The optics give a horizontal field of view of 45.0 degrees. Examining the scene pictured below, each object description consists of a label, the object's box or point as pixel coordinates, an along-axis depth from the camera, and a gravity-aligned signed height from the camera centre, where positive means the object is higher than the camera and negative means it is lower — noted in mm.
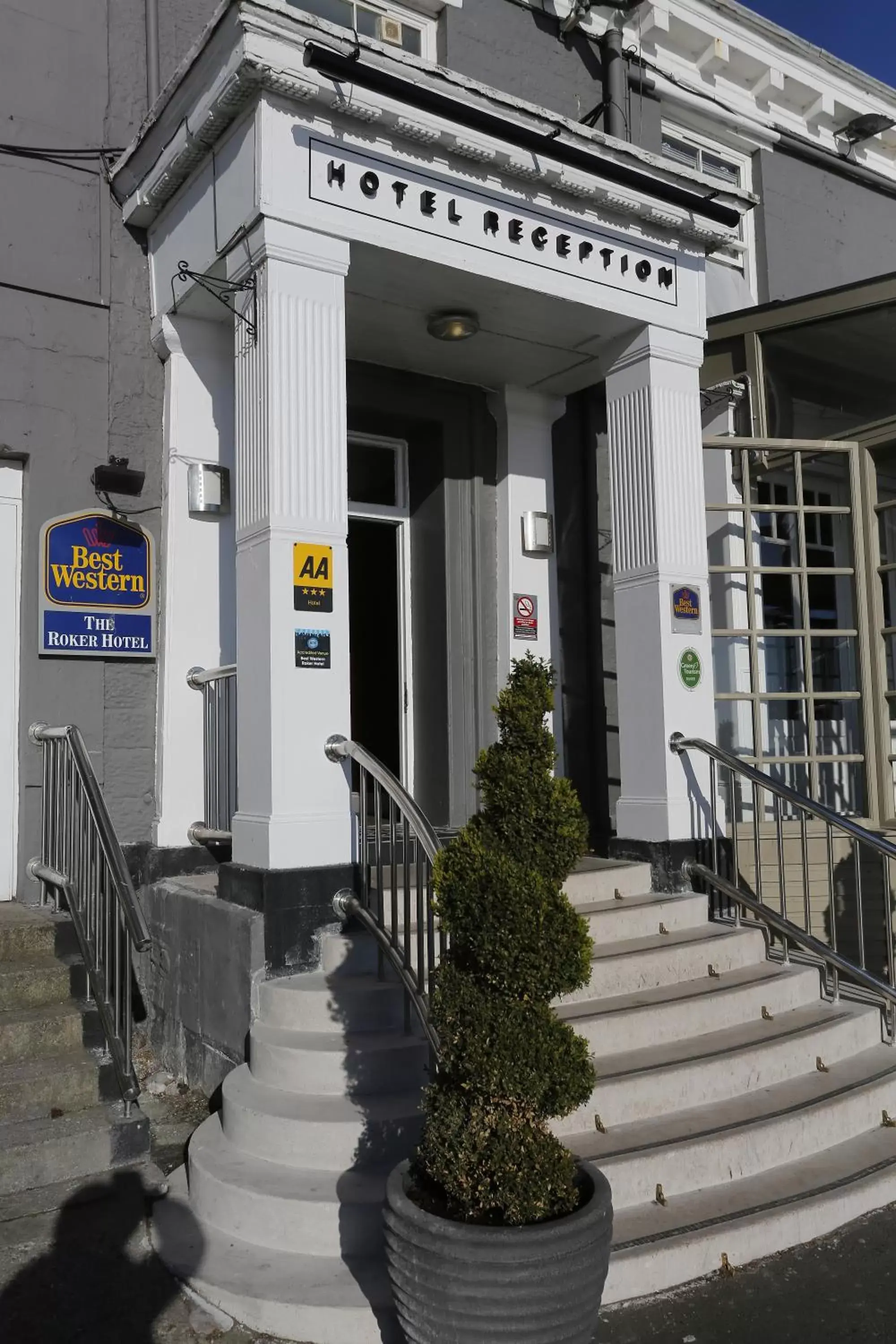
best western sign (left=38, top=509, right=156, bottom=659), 5848 +862
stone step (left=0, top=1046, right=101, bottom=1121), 4211 -1345
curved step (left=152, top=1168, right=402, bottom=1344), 3254 -1715
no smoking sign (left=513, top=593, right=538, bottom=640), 7488 +838
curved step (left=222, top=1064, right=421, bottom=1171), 3898 -1420
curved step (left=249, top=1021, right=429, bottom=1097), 4191 -1267
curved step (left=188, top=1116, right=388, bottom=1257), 3582 -1573
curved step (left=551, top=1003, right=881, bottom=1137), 4168 -1370
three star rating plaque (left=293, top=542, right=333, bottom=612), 5051 +764
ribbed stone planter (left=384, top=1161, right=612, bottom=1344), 2803 -1423
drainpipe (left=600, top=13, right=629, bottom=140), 7867 +4807
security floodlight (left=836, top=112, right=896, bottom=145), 9773 +5482
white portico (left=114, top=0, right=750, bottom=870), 5039 +2140
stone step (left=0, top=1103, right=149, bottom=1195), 3953 -1503
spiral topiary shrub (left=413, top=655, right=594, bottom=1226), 2955 -770
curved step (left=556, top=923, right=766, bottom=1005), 4965 -1077
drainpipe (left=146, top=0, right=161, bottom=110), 6383 +4063
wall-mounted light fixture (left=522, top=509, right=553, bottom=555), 7512 +1412
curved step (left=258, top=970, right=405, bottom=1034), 4477 -1111
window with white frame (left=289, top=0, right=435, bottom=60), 7250 +4895
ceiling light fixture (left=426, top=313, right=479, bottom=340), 6324 +2431
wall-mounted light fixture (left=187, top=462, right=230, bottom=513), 6086 +1437
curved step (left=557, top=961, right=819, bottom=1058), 4566 -1214
